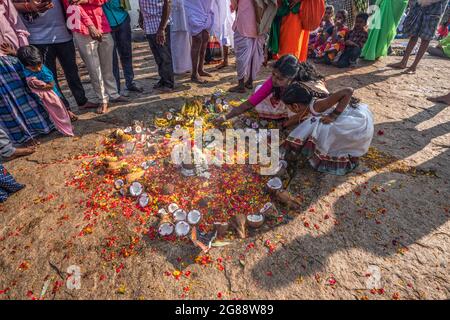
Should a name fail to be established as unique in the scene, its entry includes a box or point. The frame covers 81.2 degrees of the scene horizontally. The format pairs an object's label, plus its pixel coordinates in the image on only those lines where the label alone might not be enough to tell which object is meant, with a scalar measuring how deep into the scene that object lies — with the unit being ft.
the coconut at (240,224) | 7.63
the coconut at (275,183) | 8.84
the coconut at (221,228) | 7.55
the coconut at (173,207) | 8.32
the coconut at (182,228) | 7.62
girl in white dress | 9.09
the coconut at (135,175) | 9.25
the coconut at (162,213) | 8.15
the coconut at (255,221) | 7.72
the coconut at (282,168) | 9.61
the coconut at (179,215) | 8.01
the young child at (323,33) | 22.11
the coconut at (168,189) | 8.81
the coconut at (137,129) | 11.57
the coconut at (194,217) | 7.90
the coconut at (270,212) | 8.05
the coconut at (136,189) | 8.79
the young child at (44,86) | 9.95
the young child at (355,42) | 20.18
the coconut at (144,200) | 8.47
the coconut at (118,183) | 9.10
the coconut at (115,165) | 9.55
